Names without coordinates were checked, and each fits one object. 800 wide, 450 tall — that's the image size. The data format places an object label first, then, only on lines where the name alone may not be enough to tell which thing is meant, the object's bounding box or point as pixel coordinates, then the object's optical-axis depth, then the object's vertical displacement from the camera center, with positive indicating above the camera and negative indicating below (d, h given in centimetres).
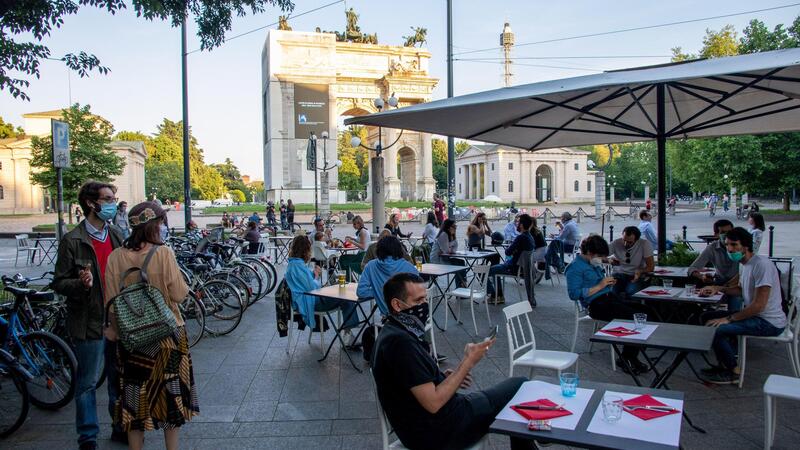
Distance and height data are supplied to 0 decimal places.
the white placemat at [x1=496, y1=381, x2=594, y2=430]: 283 -109
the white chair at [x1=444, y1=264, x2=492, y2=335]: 813 -129
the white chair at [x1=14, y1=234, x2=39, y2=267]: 1729 -111
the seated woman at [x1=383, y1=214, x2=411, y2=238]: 1251 -46
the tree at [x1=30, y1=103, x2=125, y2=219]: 3512 +318
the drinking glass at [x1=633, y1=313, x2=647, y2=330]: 486 -102
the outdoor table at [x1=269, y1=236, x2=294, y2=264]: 1697 -145
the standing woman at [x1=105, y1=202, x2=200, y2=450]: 360 -102
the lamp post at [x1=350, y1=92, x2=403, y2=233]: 1695 +38
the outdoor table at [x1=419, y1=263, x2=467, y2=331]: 820 -101
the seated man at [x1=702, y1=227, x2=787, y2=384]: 529 -101
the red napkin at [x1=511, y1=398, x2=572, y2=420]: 287 -109
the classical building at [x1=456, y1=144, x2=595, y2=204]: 8859 +439
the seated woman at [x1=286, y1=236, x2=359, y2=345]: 680 -98
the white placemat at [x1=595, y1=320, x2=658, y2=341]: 457 -109
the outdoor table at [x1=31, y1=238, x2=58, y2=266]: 1750 -158
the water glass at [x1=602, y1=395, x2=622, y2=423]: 277 -103
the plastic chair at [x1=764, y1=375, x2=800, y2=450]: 382 -132
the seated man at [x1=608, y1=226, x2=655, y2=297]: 784 -89
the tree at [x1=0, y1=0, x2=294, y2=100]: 732 +249
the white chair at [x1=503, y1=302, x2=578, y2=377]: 468 -134
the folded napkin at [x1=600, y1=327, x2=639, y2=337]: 467 -109
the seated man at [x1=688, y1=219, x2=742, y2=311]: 675 -87
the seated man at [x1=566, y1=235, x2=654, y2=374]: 621 -94
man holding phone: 291 -94
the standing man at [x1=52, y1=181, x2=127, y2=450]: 412 -64
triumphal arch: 4903 +1055
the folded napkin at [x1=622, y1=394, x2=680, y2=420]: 288 -108
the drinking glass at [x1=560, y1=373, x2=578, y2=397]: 316 -103
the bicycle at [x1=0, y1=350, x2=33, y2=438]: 450 -156
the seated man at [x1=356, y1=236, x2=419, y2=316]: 611 -69
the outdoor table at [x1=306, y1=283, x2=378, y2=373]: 636 -106
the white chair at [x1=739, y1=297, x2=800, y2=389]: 537 -137
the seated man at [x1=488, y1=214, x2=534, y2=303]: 966 -73
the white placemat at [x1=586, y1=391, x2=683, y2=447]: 262 -109
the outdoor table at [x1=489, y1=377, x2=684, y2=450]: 258 -109
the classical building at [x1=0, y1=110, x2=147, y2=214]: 6812 +320
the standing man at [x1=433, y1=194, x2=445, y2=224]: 2432 -8
